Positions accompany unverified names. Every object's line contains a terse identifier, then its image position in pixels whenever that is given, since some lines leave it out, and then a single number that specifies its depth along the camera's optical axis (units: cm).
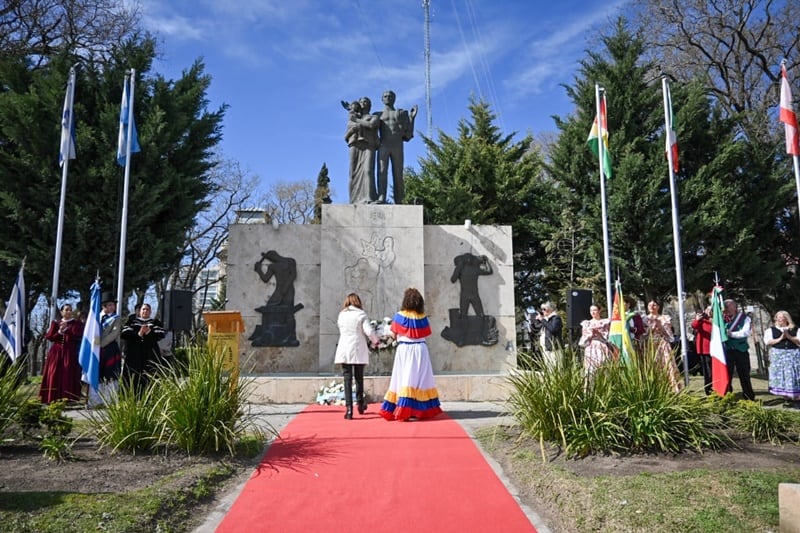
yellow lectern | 865
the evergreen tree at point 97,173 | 1435
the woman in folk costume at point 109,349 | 958
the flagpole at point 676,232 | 986
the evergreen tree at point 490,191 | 2206
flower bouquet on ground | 951
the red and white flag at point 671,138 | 1198
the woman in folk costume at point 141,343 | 921
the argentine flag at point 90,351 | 845
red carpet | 423
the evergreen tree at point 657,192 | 1806
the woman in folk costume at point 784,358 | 960
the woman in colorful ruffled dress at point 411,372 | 805
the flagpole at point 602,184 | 1303
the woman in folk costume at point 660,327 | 938
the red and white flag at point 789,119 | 1015
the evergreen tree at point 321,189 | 3134
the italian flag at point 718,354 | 816
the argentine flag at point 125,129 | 1177
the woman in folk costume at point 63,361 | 982
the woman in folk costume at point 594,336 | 925
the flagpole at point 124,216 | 1054
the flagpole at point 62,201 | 1102
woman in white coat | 817
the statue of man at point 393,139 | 1338
